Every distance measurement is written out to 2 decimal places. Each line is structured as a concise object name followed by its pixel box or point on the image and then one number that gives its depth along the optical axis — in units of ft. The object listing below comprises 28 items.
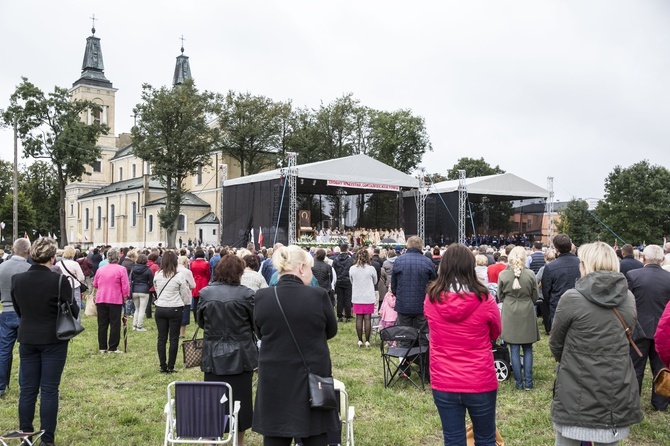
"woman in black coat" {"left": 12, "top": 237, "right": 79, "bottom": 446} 14.60
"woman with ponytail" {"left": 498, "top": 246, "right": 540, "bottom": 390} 20.43
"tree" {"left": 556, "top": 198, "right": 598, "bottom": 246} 149.07
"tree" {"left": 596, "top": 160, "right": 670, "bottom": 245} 144.77
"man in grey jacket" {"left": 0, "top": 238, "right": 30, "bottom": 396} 19.20
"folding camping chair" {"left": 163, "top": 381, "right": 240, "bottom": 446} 11.96
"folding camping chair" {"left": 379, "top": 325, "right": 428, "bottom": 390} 21.06
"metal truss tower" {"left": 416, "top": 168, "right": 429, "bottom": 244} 91.97
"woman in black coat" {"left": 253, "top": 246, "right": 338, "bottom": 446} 9.70
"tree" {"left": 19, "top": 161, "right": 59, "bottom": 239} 202.08
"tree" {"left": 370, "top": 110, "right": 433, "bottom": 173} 154.20
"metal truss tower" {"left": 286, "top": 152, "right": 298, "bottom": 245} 78.59
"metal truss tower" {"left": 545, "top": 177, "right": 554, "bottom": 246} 89.25
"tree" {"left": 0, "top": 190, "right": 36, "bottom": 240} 178.40
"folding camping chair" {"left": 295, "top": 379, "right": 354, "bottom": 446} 11.96
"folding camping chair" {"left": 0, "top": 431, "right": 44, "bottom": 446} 13.41
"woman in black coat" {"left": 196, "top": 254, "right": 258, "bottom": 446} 13.85
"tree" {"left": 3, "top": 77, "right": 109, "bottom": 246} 134.92
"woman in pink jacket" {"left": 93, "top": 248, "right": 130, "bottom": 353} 28.02
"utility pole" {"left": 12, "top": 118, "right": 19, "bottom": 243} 88.98
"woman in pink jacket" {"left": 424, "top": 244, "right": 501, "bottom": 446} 10.67
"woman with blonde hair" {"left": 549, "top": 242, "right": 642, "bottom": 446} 9.78
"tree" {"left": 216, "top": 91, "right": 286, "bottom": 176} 151.33
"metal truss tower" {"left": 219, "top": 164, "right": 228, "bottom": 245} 96.94
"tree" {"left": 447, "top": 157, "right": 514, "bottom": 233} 107.04
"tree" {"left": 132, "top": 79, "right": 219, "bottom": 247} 125.70
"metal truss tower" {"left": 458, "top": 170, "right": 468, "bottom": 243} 90.94
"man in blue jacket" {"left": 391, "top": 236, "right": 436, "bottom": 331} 22.85
